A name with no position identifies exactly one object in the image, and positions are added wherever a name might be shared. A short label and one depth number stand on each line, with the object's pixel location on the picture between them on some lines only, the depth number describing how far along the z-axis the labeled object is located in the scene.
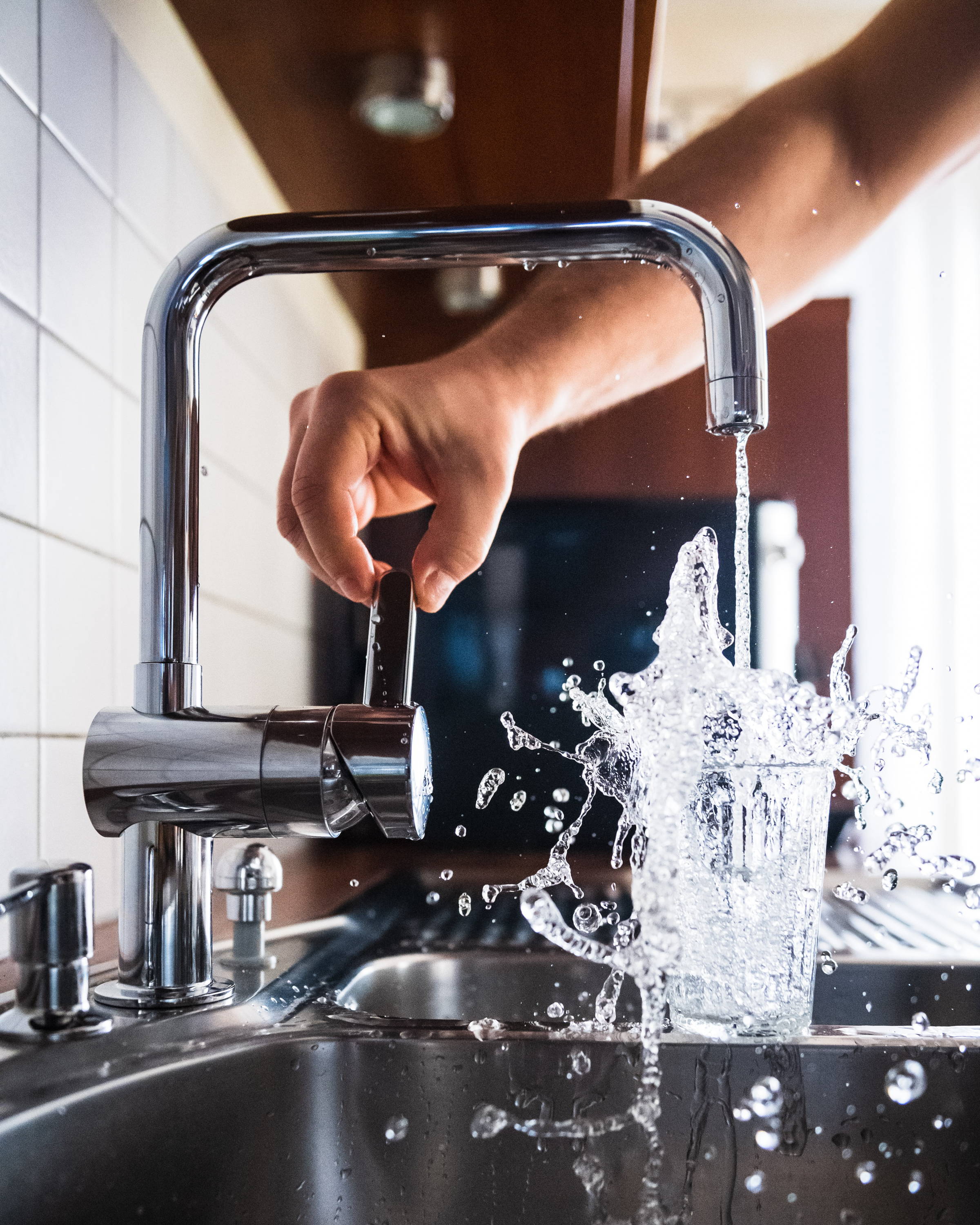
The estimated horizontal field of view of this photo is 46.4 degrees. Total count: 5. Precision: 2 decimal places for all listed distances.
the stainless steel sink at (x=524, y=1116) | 0.50
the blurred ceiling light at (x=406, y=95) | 0.97
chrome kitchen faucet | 0.50
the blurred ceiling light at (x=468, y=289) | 1.02
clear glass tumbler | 0.55
